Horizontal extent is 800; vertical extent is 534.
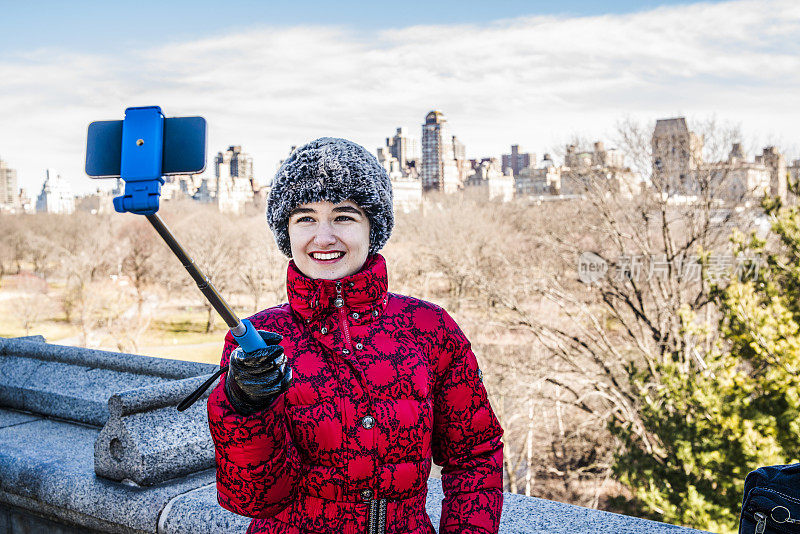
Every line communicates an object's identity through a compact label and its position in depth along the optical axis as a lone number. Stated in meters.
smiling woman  1.56
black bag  1.57
